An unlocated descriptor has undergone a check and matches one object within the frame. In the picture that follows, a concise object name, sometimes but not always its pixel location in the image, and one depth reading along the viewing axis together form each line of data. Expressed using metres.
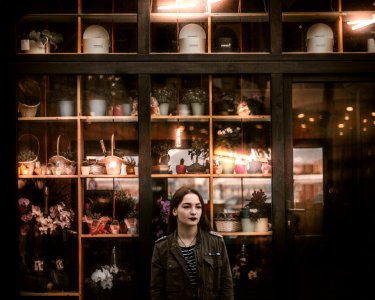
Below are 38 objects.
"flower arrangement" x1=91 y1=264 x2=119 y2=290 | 6.53
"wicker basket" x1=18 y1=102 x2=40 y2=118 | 6.59
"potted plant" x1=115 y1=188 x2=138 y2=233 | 6.58
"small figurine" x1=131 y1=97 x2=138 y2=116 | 6.72
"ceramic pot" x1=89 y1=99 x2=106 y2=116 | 6.71
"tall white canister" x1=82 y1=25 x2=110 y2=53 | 6.57
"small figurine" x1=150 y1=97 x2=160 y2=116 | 6.71
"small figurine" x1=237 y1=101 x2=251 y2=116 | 6.80
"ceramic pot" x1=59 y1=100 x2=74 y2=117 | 6.68
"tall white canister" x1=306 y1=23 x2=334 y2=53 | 6.62
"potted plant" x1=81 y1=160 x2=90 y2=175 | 6.62
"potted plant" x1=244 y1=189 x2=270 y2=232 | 6.62
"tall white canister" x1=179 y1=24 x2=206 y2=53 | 6.61
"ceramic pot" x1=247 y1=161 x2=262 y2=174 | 6.74
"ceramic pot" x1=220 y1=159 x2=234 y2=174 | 6.73
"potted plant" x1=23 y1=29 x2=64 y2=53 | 6.63
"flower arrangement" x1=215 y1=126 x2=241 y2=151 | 6.79
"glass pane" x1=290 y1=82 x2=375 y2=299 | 6.61
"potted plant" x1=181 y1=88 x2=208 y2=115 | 6.75
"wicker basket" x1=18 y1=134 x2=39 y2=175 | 6.60
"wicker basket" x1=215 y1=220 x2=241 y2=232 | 6.62
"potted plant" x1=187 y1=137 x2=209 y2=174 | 6.70
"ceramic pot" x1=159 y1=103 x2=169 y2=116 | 6.78
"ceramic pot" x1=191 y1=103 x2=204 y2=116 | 6.78
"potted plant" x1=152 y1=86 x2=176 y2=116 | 6.75
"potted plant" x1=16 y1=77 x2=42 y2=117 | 6.59
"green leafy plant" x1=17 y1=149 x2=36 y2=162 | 6.61
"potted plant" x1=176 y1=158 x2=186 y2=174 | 6.71
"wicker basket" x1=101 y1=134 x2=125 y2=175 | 6.67
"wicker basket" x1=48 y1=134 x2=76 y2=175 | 6.64
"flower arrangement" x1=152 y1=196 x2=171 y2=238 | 6.52
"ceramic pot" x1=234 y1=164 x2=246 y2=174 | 6.77
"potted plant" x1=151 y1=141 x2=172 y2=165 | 6.65
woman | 4.87
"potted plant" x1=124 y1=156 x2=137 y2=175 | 6.63
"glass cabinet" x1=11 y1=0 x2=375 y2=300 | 6.45
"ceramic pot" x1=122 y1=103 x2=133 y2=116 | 6.76
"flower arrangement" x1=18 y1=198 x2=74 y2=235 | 6.58
